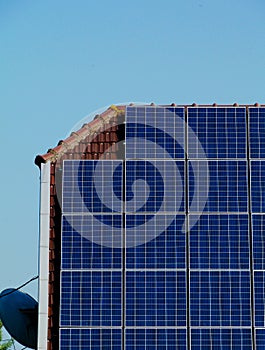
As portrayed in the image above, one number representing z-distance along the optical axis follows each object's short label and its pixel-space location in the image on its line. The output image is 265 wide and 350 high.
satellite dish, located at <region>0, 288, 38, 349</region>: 41.69
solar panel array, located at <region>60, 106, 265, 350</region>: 38.69
